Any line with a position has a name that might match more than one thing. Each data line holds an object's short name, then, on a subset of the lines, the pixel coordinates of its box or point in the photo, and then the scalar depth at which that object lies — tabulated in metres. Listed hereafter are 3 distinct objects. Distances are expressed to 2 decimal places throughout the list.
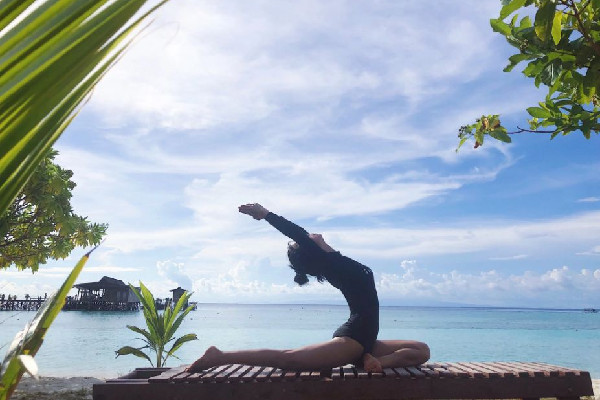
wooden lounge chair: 4.35
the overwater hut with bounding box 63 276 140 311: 66.50
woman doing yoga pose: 4.86
